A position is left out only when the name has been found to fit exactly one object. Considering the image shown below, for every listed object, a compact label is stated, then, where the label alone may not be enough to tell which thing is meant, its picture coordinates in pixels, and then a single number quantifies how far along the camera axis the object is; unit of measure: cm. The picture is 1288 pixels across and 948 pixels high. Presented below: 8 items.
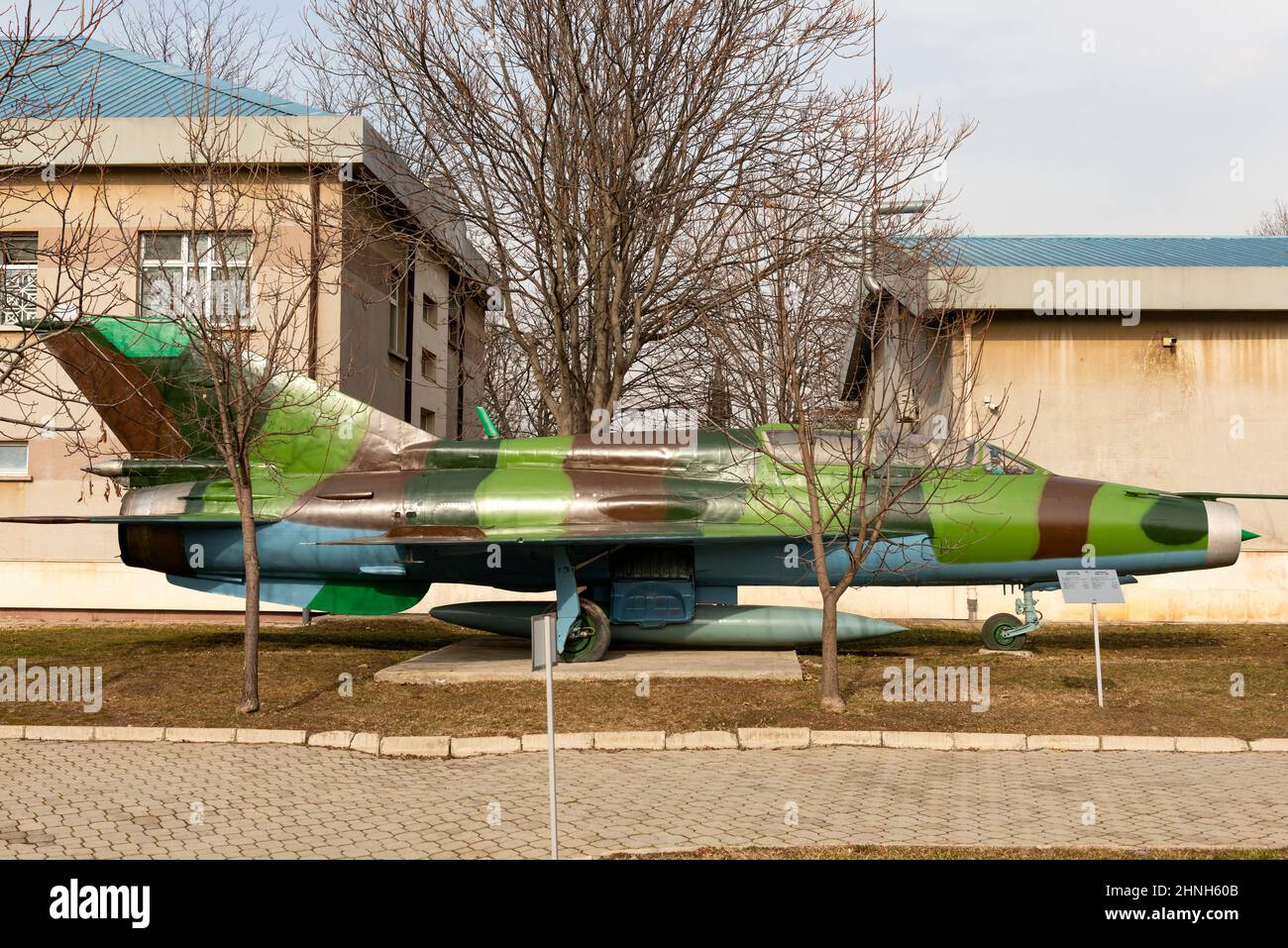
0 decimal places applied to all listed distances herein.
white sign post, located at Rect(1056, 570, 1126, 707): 1190
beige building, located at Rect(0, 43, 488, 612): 1995
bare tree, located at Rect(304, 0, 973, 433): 1789
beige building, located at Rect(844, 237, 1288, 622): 2270
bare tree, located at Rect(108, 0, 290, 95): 1291
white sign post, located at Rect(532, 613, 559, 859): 704
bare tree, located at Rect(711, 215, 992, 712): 1184
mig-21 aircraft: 1450
